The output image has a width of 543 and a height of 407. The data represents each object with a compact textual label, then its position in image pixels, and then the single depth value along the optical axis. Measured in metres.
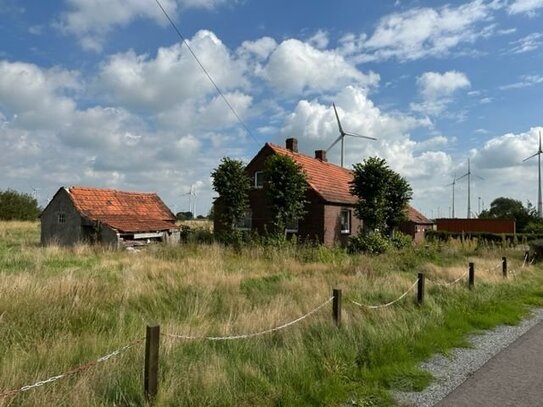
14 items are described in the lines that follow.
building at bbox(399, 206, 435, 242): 43.97
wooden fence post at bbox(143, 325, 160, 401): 4.94
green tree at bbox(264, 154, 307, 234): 27.42
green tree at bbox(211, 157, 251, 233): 29.11
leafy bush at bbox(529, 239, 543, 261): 25.47
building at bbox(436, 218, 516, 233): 49.12
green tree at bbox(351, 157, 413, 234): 28.08
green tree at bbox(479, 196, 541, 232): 55.50
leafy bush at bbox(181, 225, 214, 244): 29.64
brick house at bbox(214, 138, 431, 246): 30.98
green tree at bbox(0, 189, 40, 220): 62.56
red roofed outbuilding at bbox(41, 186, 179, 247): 28.72
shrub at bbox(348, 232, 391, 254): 27.08
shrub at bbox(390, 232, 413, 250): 30.23
